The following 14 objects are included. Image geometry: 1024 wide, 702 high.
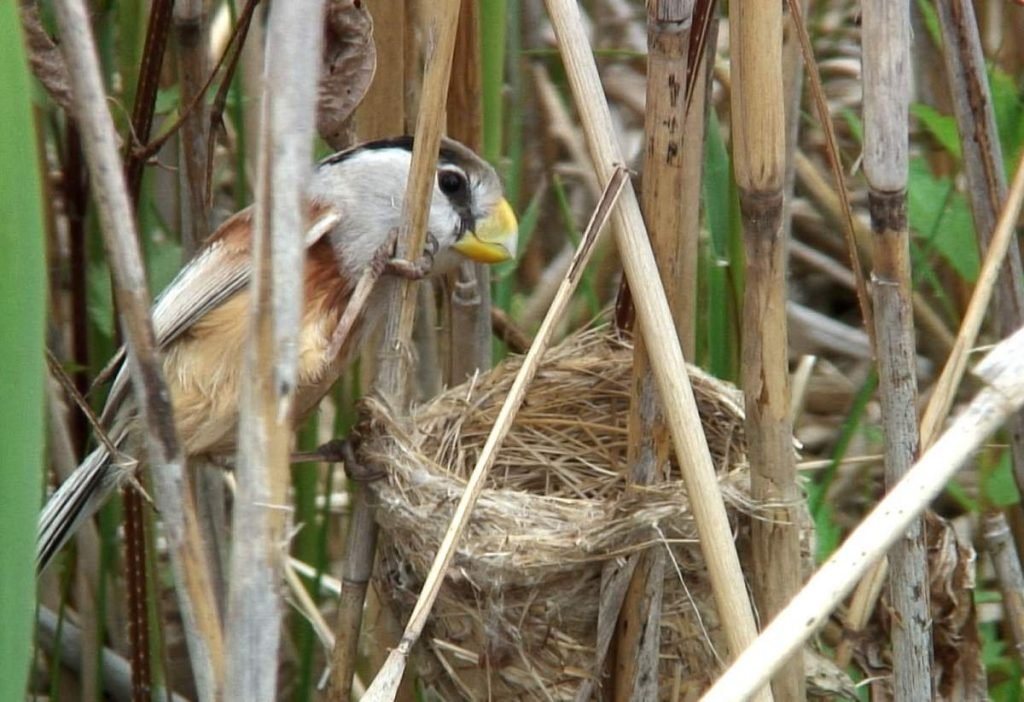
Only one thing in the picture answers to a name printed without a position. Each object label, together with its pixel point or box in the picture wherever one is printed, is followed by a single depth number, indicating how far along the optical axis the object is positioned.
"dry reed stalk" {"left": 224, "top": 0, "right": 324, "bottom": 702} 2.93
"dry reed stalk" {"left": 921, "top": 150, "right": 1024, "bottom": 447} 3.00
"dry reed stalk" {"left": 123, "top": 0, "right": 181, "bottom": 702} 3.04
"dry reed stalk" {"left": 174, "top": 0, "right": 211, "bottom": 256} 3.05
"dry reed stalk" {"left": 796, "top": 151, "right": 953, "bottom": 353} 3.17
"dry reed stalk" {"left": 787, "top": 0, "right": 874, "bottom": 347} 2.99
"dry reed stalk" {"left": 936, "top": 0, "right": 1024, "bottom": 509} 3.01
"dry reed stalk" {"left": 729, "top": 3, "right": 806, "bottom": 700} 2.98
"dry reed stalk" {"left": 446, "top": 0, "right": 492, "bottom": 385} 3.04
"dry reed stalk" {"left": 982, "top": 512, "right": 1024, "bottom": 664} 3.05
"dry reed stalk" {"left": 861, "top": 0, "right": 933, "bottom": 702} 2.98
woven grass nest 3.01
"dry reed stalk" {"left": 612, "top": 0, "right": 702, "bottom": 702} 2.99
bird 3.04
